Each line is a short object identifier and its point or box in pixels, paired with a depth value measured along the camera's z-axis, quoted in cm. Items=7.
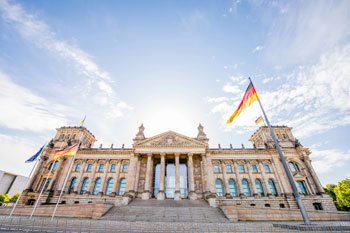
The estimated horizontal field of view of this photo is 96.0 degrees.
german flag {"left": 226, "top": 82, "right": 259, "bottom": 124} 1487
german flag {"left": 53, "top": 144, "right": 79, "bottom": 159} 1986
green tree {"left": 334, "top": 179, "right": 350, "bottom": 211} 3584
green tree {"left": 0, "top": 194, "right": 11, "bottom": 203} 4940
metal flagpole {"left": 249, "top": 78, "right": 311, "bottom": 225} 1068
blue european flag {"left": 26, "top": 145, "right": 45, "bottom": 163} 2041
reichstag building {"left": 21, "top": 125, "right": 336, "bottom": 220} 3027
